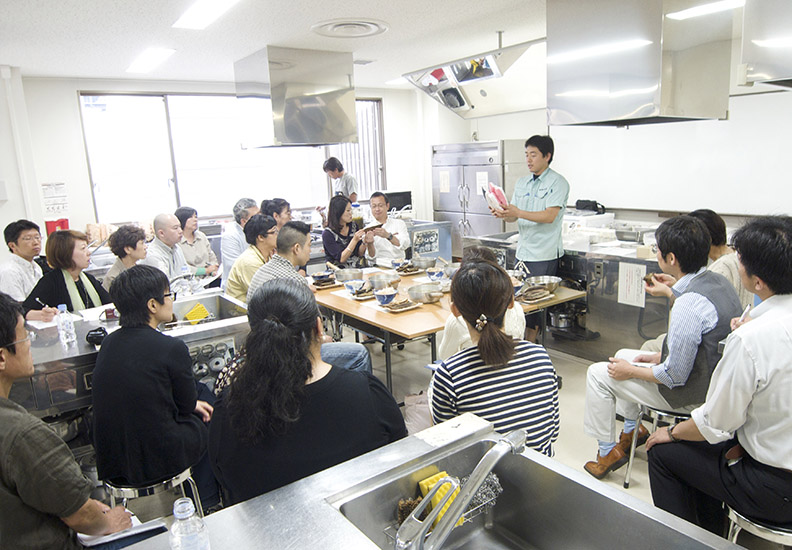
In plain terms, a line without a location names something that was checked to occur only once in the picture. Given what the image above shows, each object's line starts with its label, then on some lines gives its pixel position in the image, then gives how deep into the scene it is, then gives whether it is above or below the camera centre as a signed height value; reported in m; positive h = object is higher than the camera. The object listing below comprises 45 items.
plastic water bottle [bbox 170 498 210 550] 0.95 -0.62
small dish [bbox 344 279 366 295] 3.58 -0.72
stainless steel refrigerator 6.98 -0.06
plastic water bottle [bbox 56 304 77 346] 2.53 -0.65
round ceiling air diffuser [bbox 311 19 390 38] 3.99 +1.20
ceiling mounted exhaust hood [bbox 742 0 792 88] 1.93 +0.44
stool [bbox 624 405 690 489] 2.28 -1.13
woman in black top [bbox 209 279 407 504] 1.35 -0.61
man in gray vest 2.09 -0.67
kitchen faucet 0.98 -0.65
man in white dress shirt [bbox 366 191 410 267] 4.67 -0.53
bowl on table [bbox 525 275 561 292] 3.43 -0.74
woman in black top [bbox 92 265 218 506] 1.89 -0.74
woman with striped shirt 1.65 -0.64
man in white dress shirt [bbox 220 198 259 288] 4.61 -0.44
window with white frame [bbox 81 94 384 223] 6.01 +0.35
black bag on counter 6.22 -0.44
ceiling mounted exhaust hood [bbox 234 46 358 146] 4.59 +0.84
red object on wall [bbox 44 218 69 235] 5.46 -0.29
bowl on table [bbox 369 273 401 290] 3.75 -0.72
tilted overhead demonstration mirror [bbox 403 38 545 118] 4.93 +1.03
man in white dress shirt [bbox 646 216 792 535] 1.50 -0.71
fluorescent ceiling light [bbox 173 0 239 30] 3.36 +1.17
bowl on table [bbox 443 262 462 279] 3.81 -0.69
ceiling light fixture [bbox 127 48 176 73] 4.66 +1.24
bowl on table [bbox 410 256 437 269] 4.23 -0.69
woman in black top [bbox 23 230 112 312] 3.03 -0.47
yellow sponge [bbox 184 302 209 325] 3.00 -0.71
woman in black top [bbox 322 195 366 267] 4.50 -0.46
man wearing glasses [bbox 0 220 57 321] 3.43 -0.41
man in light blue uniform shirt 3.81 -0.30
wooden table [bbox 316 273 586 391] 2.86 -0.80
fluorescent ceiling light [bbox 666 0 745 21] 2.78 +0.81
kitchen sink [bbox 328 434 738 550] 1.12 -0.77
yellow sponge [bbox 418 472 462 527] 1.19 -0.71
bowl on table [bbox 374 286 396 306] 3.26 -0.72
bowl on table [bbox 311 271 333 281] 4.06 -0.72
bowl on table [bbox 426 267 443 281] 3.74 -0.71
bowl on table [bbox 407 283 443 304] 3.31 -0.73
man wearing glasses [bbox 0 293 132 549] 1.25 -0.71
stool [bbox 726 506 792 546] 1.52 -1.10
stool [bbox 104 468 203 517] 1.99 -1.13
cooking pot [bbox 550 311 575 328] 4.04 -1.14
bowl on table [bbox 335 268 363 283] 4.07 -0.72
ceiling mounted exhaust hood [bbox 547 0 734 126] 2.89 +0.60
